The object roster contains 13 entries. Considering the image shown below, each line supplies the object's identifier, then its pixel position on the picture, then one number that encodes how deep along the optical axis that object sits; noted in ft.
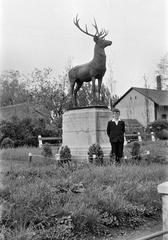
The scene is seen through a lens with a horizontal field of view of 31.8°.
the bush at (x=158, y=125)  105.90
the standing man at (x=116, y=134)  30.73
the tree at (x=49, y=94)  105.70
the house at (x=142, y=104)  137.11
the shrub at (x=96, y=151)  33.21
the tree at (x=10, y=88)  148.93
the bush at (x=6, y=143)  60.18
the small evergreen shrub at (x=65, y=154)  33.68
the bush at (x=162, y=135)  90.02
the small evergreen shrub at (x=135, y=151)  34.32
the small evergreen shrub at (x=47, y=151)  37.81
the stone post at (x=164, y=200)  10.46
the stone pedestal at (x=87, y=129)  37.42
